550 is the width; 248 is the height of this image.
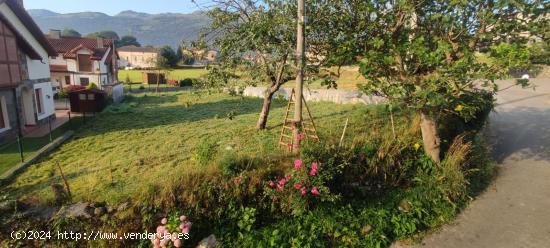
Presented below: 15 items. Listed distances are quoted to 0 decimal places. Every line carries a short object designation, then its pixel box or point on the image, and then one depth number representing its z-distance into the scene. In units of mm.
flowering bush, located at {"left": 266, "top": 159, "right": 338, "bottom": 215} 6336
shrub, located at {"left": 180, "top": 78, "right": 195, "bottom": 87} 38031
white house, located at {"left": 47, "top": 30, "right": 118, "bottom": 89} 34259
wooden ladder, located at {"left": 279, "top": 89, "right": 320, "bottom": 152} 8336
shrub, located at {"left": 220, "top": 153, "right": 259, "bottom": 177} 6582
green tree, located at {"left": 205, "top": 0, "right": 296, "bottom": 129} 8805
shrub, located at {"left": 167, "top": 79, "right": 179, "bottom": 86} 39594
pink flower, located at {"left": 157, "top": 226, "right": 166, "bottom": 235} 5477
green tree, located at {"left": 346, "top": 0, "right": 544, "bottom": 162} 6367
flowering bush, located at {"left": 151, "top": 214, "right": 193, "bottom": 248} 5445
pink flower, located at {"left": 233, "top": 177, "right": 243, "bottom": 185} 6317
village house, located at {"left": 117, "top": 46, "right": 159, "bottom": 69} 103550
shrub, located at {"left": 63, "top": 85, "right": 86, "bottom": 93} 26803
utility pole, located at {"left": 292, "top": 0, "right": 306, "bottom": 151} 7719
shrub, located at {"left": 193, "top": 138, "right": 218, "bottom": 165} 7602
